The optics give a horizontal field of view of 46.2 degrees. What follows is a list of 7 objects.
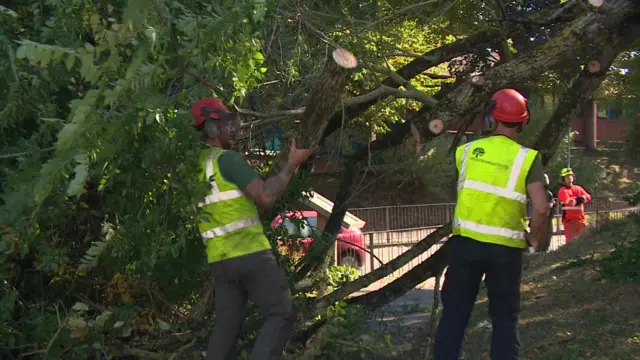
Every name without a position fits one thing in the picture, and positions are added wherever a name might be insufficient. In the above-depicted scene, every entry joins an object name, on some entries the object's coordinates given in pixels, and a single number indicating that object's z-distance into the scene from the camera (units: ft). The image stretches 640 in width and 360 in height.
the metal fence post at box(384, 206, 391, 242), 79.87
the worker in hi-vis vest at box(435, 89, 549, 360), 14.25
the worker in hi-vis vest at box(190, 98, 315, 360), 13.79
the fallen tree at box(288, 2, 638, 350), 18.39
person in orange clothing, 43.42
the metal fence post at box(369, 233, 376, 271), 49.54
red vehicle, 19.21
